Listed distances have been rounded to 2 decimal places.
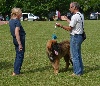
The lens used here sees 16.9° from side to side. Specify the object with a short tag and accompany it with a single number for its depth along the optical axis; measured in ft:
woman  28.12
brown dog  29.14
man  28.07
